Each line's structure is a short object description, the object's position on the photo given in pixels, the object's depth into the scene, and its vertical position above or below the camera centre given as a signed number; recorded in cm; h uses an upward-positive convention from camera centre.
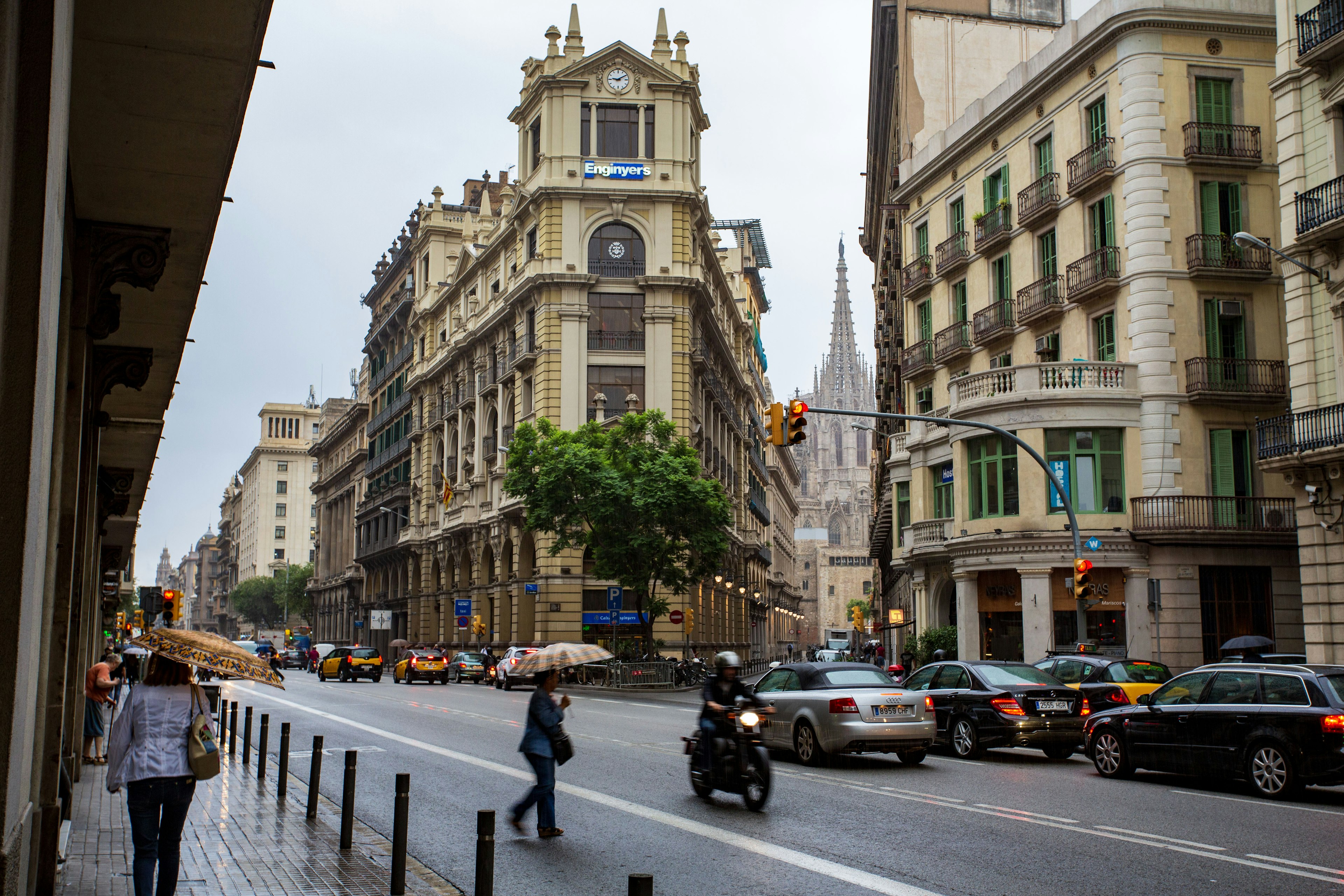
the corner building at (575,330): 5066 +1209
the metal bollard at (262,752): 1491 -181
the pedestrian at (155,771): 734 -100
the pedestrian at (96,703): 1719 -148
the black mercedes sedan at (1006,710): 1775 -152
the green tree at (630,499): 4128 +346
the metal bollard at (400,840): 816 -156
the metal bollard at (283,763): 1305 -170
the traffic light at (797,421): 2261 +335
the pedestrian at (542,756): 1100 -135
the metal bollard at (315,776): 1130 -159
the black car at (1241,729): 1310 -140
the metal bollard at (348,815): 991 -171
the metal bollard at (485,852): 656 -135
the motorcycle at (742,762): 1249 -161
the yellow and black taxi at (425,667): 4631 -241
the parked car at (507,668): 3791 -214
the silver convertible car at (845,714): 1612 -145
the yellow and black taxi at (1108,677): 1997 -120
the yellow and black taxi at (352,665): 5003 -254
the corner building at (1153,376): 3095 +582
